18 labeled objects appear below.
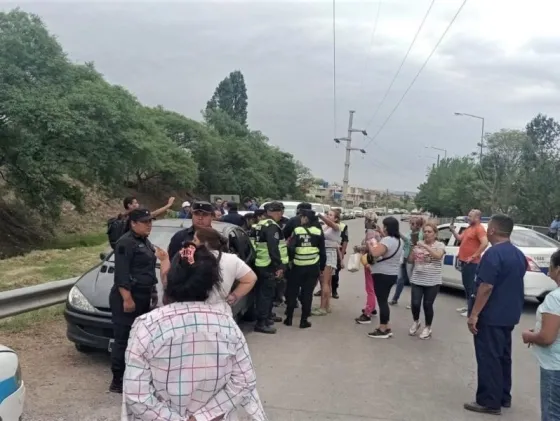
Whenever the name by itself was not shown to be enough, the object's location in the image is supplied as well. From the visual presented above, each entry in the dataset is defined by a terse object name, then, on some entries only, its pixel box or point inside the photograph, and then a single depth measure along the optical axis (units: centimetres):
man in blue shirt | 509
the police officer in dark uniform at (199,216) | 559
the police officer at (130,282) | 505
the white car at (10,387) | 304
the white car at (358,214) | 9825
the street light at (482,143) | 4856
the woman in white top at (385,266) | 765
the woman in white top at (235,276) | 407
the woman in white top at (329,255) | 948
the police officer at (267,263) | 782
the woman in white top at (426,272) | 767
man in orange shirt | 902
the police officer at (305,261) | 821
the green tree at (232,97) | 7450
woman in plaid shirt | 228
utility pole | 6353
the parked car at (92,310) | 585
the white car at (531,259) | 1009
